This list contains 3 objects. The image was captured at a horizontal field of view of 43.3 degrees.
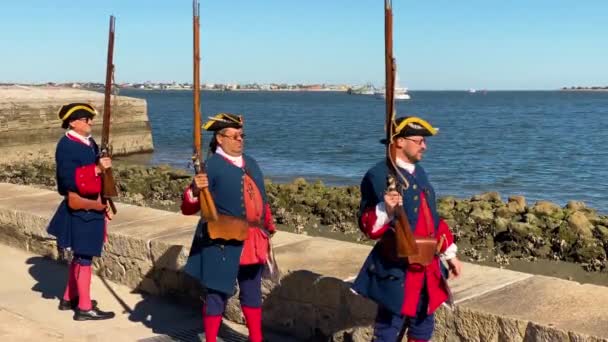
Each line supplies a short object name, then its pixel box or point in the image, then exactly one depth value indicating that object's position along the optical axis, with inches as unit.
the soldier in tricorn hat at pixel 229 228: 171.3
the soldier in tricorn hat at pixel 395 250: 147.9
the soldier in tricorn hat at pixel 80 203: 212.1
